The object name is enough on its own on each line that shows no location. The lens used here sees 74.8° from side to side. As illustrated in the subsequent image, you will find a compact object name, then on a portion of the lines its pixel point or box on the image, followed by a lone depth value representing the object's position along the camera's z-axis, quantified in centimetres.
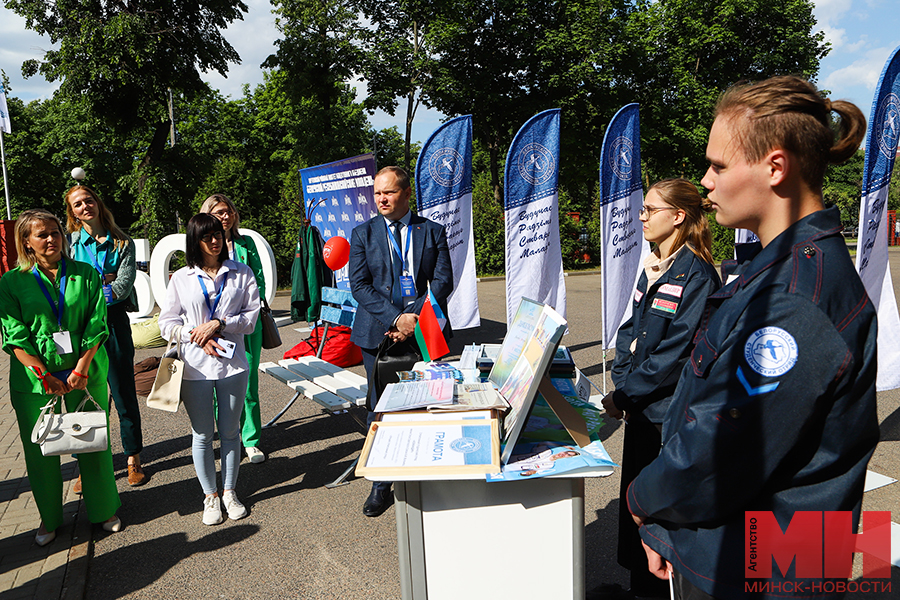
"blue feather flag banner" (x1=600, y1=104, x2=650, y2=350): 660
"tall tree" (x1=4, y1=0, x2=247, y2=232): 1777
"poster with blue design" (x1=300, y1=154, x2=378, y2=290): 923
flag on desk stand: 342
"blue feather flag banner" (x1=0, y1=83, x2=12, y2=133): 1555
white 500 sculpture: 953
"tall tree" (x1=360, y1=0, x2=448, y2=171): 2403
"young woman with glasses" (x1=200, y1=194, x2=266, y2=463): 469
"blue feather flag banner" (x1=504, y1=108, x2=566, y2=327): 674
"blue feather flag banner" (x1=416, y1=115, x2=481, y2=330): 815
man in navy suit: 374
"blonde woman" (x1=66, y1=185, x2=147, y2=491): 418
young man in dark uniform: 108
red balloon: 798
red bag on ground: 791
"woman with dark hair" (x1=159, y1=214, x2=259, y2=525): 355
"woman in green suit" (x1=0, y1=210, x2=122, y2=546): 333
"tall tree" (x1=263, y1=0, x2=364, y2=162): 2214
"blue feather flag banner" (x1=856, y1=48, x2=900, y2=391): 473
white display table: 204
